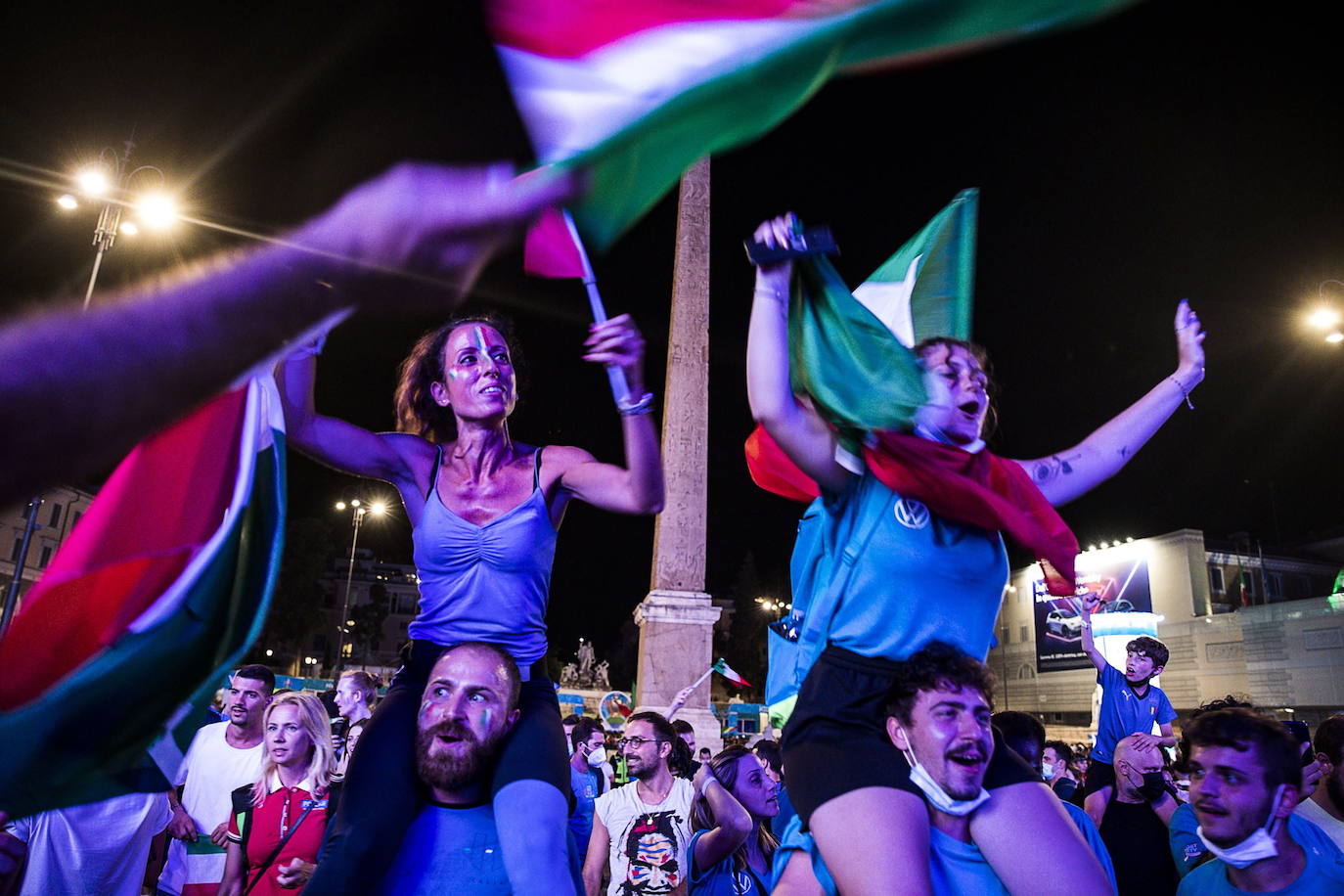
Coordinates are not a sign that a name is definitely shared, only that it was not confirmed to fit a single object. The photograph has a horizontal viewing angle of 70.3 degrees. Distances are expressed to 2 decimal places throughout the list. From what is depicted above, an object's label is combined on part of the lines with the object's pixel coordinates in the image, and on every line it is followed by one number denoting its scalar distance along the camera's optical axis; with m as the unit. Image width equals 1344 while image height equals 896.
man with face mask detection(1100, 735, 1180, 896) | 6.03
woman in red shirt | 4.94
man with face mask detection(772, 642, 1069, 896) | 2.54
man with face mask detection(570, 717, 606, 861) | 7.64
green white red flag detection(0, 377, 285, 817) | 1.73
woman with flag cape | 2.50
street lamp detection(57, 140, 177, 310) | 11.09
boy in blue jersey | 7.80
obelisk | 21.03
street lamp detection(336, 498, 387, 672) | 24.96
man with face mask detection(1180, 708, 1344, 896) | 3.70
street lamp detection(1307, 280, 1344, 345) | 10.80
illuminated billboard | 44.88
